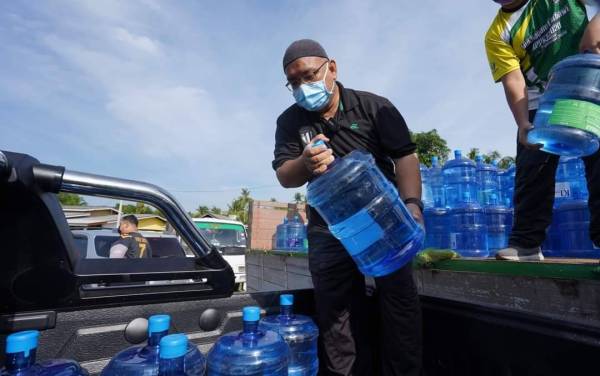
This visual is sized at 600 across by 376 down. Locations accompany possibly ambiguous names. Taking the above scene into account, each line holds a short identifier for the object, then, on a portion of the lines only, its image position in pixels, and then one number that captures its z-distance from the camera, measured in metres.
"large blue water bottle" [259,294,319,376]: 1.86
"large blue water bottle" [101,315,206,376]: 1.31
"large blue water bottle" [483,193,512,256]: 4.26
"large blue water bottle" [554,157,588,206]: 3.77
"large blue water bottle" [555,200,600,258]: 3.23
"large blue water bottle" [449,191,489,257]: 4.21
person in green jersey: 2.06
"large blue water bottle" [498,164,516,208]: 5.31
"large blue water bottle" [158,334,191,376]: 1.09
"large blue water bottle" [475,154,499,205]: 5.10
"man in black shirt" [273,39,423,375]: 1.67
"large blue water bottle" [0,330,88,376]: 1.02
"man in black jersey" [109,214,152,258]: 6.16
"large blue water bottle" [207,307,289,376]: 1.52
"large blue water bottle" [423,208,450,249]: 4.52
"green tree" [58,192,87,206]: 42.71
